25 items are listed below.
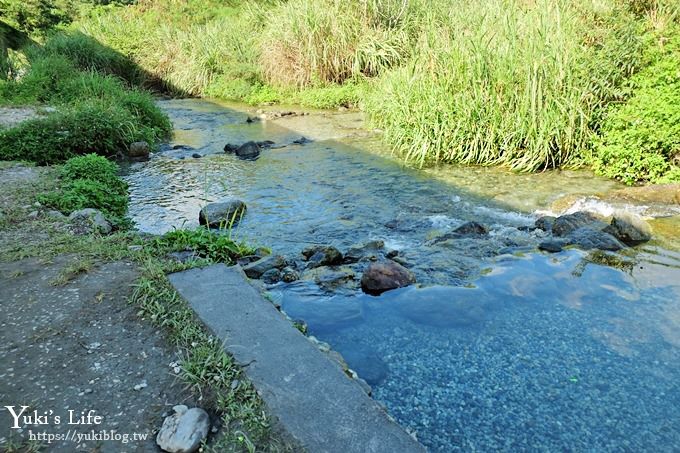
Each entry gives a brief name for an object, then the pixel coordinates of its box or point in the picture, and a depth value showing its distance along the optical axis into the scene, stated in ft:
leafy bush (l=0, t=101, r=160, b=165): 25.09
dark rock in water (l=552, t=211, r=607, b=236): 16.75
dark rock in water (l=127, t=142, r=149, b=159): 29.96
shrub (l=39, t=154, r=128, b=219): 16.63
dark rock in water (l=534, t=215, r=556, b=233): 17.39
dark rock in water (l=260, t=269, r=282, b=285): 13.83
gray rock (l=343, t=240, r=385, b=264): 15.47
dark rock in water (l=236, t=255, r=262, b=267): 14.43
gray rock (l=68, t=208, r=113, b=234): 14.46
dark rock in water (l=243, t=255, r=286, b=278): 14.01
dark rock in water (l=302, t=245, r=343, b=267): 15.05
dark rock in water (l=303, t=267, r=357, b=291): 13.60
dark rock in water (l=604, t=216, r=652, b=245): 16.05
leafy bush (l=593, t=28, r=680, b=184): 20.11
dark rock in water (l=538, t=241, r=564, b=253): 15.58
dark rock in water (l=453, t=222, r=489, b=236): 17.26
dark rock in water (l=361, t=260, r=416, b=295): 13.30
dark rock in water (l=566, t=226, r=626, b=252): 15.60
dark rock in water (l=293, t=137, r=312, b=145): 33.94
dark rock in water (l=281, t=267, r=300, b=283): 13.91
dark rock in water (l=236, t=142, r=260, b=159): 31.09
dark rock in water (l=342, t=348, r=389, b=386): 9.79
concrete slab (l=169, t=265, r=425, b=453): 6.43
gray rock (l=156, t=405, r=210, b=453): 6.31
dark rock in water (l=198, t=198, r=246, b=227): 18.86
